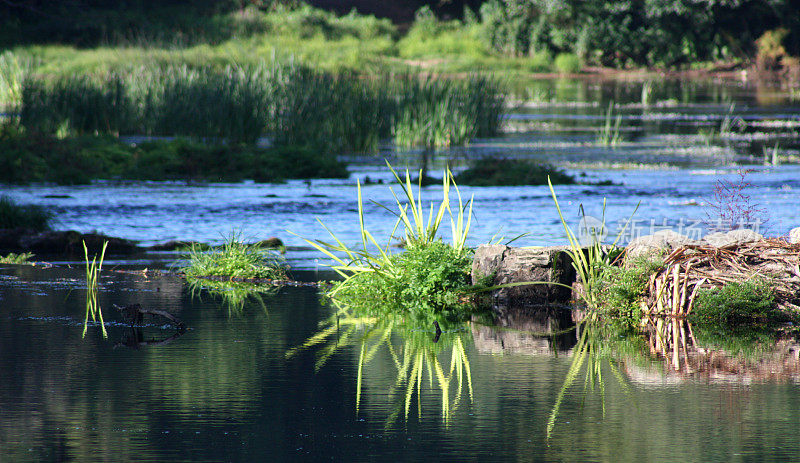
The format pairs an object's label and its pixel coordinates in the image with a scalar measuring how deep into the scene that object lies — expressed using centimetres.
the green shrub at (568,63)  13575
